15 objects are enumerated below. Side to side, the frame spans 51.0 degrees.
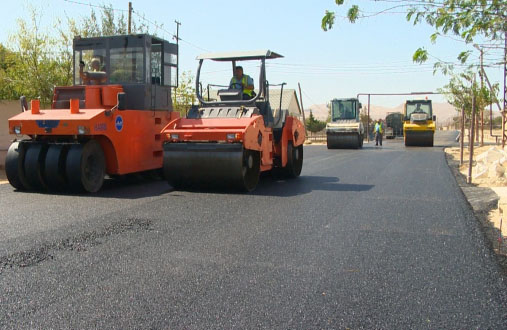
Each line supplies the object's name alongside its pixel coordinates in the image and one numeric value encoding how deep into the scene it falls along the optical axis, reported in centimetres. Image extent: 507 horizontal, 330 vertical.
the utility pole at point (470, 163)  1057
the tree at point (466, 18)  466
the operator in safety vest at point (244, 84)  999
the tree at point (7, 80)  1507
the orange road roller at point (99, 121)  829
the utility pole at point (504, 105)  1656
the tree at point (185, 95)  2594
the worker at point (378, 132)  2983
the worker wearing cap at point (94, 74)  981
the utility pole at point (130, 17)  2121
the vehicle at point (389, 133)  4381
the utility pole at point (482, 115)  2243
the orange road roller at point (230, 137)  834
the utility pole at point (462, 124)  1201
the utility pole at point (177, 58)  1079
